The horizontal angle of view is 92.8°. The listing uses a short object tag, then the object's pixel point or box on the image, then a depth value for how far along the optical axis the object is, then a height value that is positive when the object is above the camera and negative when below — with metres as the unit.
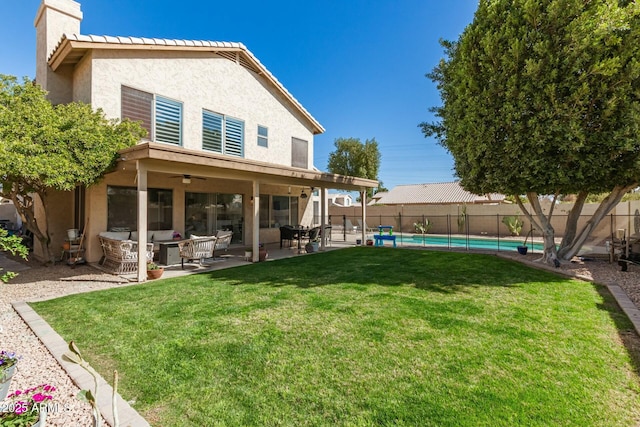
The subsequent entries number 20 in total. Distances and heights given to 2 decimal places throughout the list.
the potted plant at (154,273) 7.79 -1.42
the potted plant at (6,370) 2.80 -1.45
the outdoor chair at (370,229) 25.70 -1.01
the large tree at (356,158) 40.50 +8.10
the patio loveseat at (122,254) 8.13 -1.00
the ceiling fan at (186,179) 9.39 +1.19
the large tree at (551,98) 7.16 +3.13
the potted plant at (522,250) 12.07 -1.25
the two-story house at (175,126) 9.02 +3.49
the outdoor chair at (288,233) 13.62 -0.71
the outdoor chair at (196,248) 9.00 -0.91
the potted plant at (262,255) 10.62 -1.30
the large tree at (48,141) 6.83 +1.84
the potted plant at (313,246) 12.80 -1.21
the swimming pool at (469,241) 17.22 -1.48
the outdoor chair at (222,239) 9.86 -0.72
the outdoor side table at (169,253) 9.14 -1.08
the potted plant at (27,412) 2.27 -1.52
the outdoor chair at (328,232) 15.26 -0.73
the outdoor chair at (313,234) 13.69 -0.73
